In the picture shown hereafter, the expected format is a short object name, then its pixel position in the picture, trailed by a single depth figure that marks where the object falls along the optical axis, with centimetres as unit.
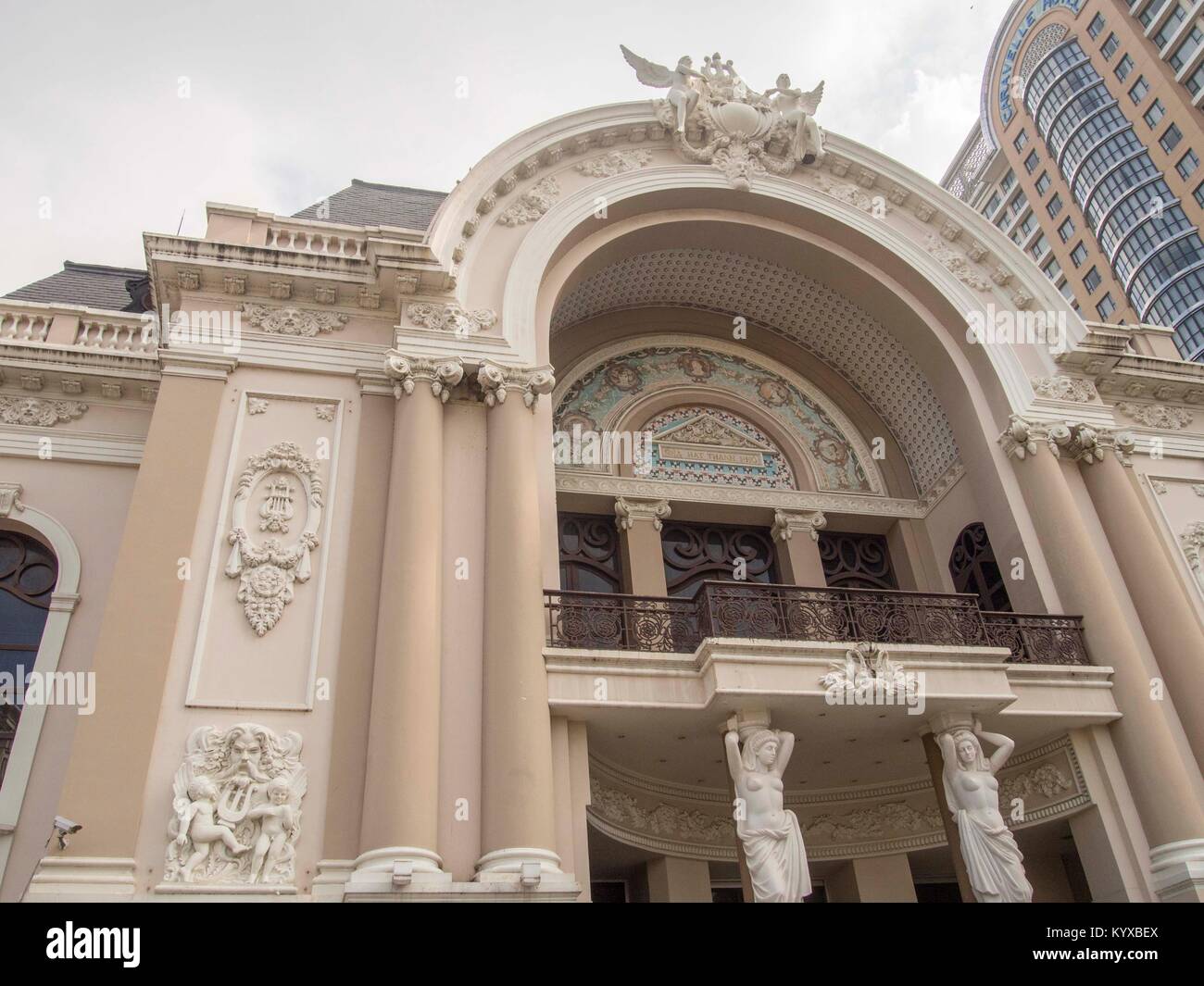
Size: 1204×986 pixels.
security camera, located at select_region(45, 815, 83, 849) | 813
